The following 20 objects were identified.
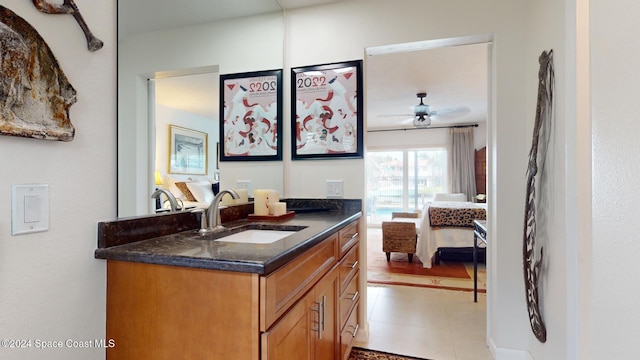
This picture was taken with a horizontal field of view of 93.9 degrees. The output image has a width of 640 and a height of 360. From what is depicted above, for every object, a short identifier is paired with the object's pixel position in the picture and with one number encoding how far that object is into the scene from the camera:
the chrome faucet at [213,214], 1.37
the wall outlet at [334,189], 2.16
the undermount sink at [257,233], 1.40
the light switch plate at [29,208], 0.75
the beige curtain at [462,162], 6.45
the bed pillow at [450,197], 6.02
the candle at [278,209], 1.85
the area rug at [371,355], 1.93
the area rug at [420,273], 3.25
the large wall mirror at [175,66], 1.12
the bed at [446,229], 3.70
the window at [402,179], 6.96
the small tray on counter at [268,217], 1.80
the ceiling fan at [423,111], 4.21
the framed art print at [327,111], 2.11
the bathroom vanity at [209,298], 0.83
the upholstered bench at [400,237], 3.96
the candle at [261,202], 1.87
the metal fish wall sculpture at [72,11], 0.80
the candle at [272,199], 1.87
